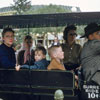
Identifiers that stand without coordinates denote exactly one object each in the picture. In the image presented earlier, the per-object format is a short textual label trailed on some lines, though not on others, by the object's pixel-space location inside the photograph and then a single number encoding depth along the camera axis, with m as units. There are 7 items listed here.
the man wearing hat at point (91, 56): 3.85
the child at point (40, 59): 4.30
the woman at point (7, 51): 4.25
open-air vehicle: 3.97
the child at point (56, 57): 4.08
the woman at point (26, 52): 5.24
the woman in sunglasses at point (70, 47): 5.03
